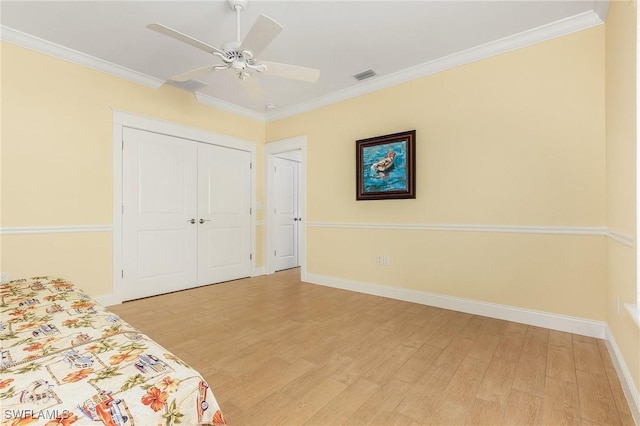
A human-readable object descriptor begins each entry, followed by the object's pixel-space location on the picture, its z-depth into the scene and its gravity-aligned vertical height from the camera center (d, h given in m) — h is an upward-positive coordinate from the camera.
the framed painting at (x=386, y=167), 3.58 +0.57
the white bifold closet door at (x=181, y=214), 3.75 -0.01
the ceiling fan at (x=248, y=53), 1.95 +1.15
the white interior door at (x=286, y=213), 5.54 +0.00
